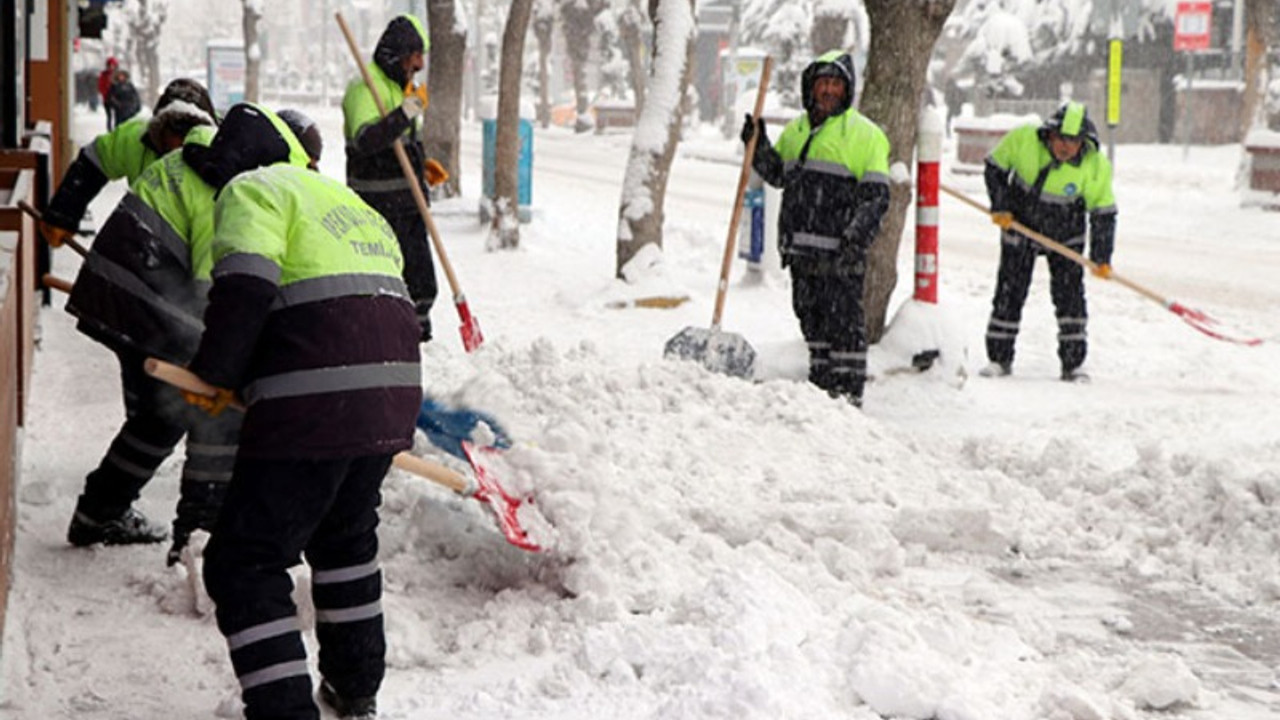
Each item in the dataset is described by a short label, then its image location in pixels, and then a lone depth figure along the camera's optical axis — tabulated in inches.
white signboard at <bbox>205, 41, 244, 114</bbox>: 1596.9
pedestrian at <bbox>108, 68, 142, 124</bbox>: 1322.6
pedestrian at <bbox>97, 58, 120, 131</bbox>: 1397.6
